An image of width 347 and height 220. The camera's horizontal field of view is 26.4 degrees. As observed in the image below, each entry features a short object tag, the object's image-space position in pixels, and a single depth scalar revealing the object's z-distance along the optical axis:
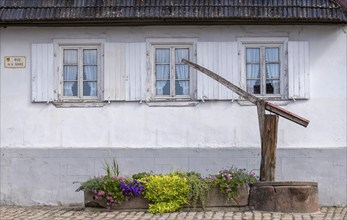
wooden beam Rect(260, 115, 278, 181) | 12.94
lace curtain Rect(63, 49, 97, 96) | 14.56
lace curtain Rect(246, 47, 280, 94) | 14.41
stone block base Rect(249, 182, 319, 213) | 12.38
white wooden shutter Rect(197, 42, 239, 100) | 14.27
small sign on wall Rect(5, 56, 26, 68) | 14.49
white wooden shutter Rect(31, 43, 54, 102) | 14.43
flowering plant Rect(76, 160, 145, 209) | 12.73
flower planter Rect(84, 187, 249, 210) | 12.72
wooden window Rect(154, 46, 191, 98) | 14.46
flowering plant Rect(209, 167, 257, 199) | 12.65
